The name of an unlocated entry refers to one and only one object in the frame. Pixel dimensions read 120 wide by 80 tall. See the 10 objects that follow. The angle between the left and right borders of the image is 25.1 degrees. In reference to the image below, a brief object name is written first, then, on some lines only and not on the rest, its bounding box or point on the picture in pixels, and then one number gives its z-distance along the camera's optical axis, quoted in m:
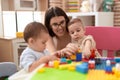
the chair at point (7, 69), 1.95
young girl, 1.88
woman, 2.16
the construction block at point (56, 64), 1.51
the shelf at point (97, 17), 2.99
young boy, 1.73
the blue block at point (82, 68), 1.42
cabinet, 3.37
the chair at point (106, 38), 2.08
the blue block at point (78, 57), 1.65
